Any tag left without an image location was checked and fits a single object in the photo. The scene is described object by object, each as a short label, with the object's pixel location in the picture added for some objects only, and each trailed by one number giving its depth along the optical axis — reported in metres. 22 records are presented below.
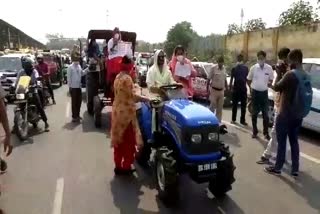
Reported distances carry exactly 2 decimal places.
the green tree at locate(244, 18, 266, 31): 27.56
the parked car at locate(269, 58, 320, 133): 5.54
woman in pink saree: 5.48
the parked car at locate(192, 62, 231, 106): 9.22
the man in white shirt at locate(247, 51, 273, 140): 5.59
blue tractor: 3.16
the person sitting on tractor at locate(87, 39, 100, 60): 8.50
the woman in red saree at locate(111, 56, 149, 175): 3.85
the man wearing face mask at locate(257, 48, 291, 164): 4.46
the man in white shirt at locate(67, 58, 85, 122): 7.11
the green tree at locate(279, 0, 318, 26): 21.02
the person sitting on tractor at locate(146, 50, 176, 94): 4.19
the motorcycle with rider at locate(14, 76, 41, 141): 5.61
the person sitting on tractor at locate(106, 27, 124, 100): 6.64
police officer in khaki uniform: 6.17
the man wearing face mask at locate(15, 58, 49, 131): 6.17
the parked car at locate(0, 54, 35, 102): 9.50
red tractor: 6.62
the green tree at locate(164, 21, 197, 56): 30.89
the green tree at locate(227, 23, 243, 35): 27.67
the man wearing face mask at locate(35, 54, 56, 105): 8.03
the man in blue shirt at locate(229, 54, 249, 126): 6.63
